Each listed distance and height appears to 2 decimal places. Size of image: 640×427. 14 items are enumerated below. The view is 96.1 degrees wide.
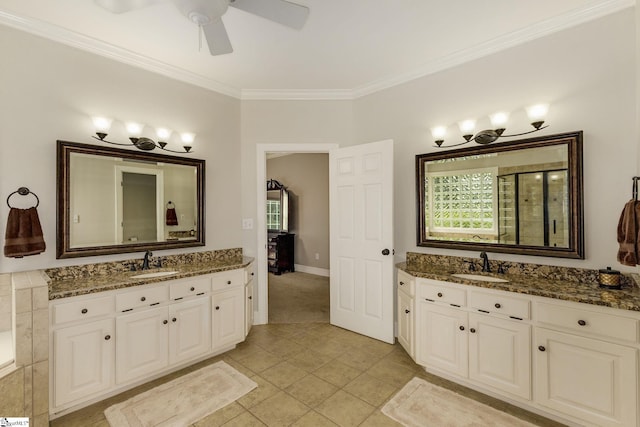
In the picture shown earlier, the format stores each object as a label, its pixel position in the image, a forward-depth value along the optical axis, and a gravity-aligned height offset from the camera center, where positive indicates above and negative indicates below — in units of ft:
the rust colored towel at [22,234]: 6.91 -0.47
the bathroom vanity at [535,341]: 5.79 -3.04
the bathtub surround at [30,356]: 5.75 -2.94
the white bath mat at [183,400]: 6.63 -4.71
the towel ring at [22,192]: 7.27 +0.60
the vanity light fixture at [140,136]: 8.52 +2.61
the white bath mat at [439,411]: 6.51 -4.74
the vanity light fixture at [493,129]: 7.91 +2.63
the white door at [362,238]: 10.32 -0.95
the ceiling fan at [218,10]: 4.97 +3.98
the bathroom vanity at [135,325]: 6.73 -3.07
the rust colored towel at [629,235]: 6.14 -0.50
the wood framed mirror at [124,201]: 8.05 +0.44
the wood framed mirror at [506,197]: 7.62 +0.47
